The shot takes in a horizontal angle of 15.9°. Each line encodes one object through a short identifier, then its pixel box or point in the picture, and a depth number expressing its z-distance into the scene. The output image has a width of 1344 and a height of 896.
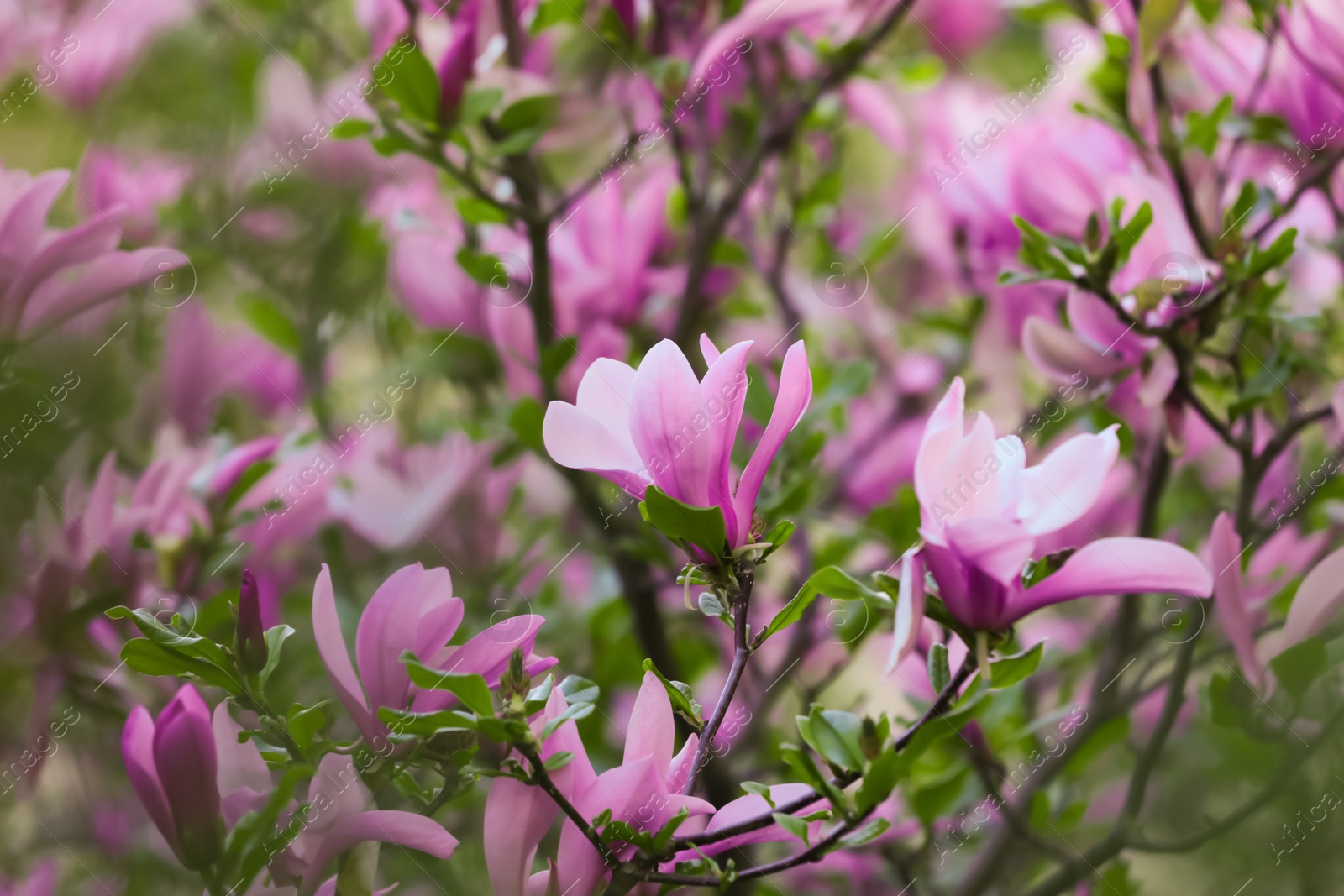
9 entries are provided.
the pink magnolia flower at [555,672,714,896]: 1.55
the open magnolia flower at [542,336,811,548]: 1.55
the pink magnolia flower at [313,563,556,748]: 1.56
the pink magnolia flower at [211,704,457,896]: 1.55
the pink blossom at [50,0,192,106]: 2.16
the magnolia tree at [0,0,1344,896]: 1.56
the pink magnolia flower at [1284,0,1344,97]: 1.72
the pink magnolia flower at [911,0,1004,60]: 2.85
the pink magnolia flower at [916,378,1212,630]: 1.53
